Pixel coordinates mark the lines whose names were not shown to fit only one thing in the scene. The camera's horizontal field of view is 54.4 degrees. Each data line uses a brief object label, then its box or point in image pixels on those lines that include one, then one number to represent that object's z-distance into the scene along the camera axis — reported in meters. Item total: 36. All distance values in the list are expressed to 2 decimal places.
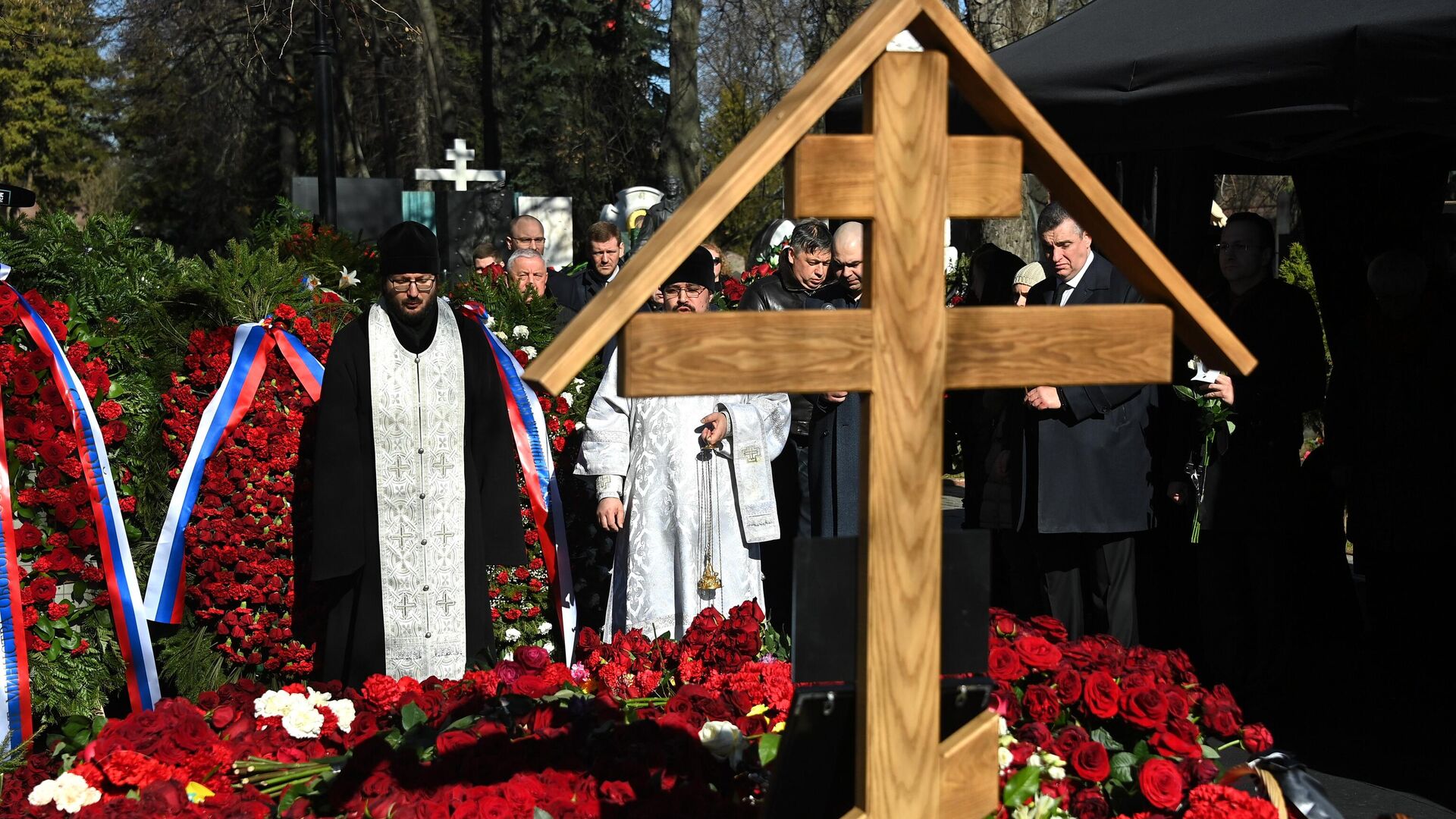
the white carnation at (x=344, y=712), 3.17
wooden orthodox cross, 1.89
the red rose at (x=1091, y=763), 2.85
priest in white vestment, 5.34
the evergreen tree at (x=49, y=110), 45.25
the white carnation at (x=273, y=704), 3.18
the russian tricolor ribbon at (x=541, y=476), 5.47
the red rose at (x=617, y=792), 2.60
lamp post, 11.88
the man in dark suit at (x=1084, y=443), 5.36
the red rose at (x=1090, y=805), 2.79
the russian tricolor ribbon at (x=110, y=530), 4.85
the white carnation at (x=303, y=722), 3.13
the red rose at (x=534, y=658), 3.37
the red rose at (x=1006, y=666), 3.11
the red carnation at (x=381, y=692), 3.22
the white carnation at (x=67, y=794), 2.73
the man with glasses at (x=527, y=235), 7.80
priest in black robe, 4.85
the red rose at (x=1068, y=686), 3.08
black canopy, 4.09
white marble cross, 19.41
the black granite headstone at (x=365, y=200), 17.38
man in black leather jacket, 6.16
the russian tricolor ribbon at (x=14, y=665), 4.52
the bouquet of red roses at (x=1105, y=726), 2.80
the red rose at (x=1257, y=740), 3.09
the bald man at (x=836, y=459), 5.76
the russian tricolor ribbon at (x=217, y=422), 5.01
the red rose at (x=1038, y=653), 3.16
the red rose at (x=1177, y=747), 2.95
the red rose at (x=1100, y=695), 3.03
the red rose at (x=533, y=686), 3.24
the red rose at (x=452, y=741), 2.83
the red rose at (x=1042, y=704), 3.06
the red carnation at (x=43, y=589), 4.83
